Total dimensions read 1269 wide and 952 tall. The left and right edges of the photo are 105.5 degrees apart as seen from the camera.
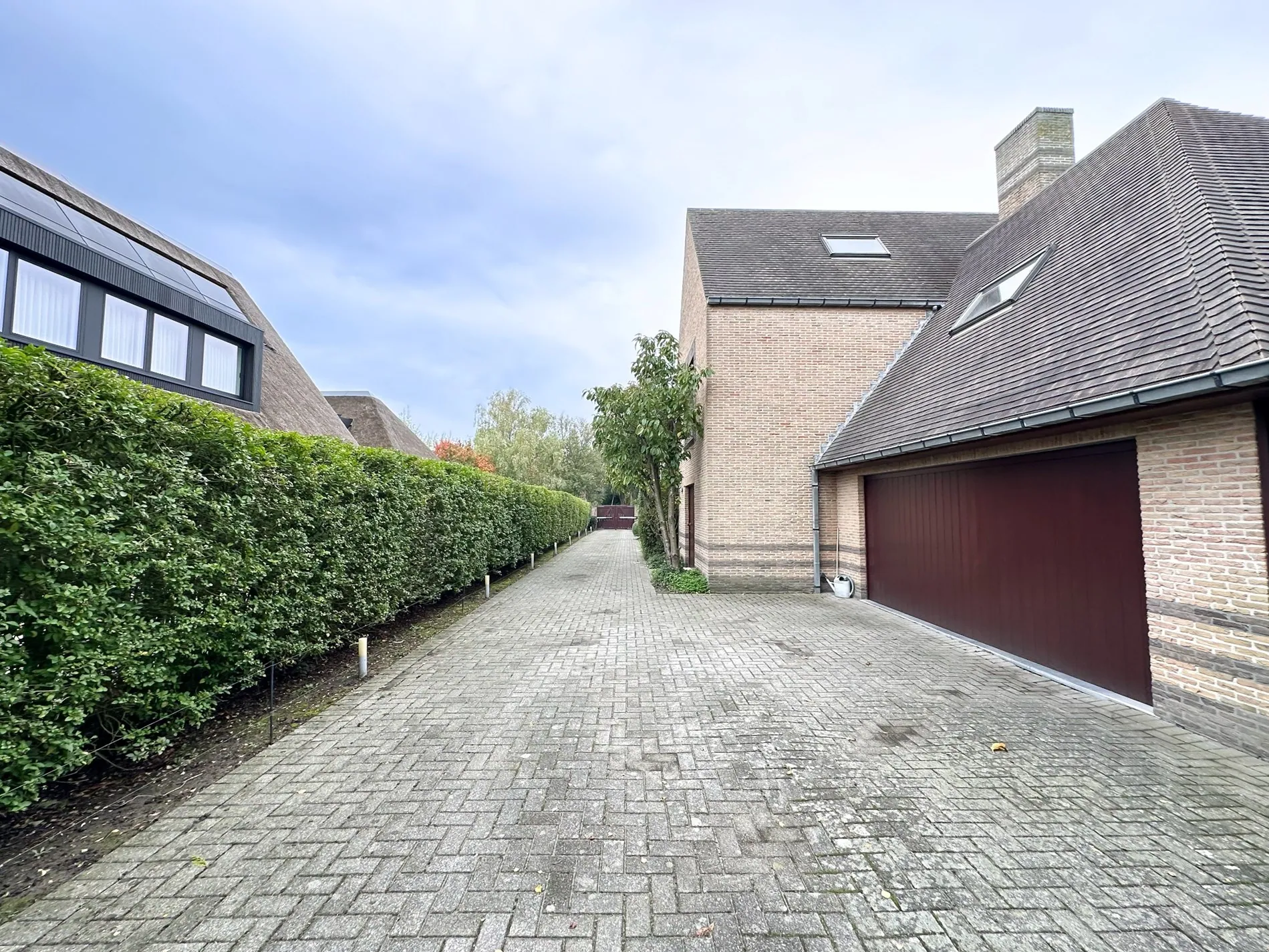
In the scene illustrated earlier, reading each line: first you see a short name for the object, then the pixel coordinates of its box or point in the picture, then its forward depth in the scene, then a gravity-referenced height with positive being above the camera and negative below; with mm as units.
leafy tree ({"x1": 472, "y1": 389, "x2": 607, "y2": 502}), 29281 +4072
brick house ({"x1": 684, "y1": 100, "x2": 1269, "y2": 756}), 3547 +636
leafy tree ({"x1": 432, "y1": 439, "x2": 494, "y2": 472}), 28844 +3185
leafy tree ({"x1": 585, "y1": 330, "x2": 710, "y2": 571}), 10086 +1807
